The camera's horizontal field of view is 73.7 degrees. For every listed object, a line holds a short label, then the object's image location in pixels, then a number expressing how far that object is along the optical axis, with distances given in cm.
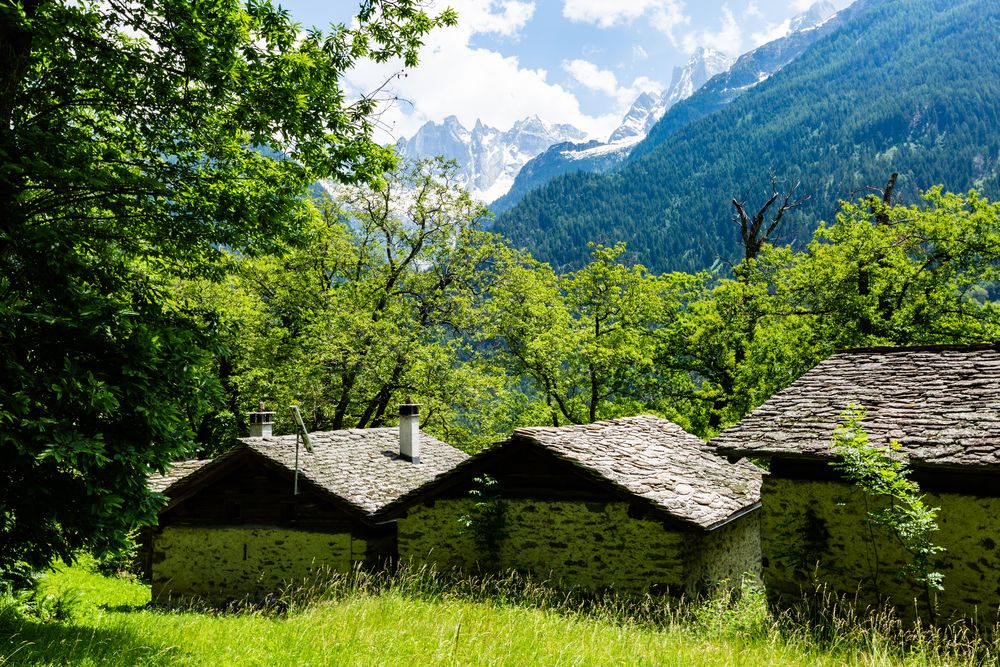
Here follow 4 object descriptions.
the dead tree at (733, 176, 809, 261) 2780
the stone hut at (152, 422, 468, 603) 1695
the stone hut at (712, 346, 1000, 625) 907
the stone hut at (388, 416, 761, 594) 1234
